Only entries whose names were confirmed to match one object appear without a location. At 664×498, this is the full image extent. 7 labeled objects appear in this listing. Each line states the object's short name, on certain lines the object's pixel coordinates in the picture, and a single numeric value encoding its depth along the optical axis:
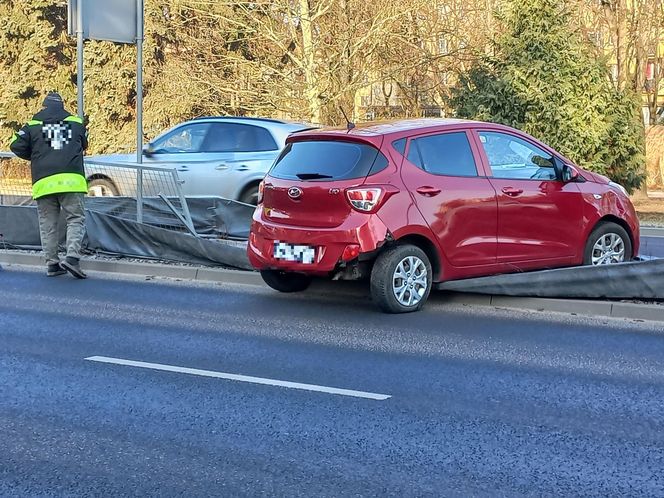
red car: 9.02
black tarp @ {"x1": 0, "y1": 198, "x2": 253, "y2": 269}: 11.86
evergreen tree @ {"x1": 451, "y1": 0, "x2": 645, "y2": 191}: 22.00
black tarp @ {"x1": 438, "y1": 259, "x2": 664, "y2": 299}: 9.17
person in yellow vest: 11.38
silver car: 14.35
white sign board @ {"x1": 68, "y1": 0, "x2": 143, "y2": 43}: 12.74
